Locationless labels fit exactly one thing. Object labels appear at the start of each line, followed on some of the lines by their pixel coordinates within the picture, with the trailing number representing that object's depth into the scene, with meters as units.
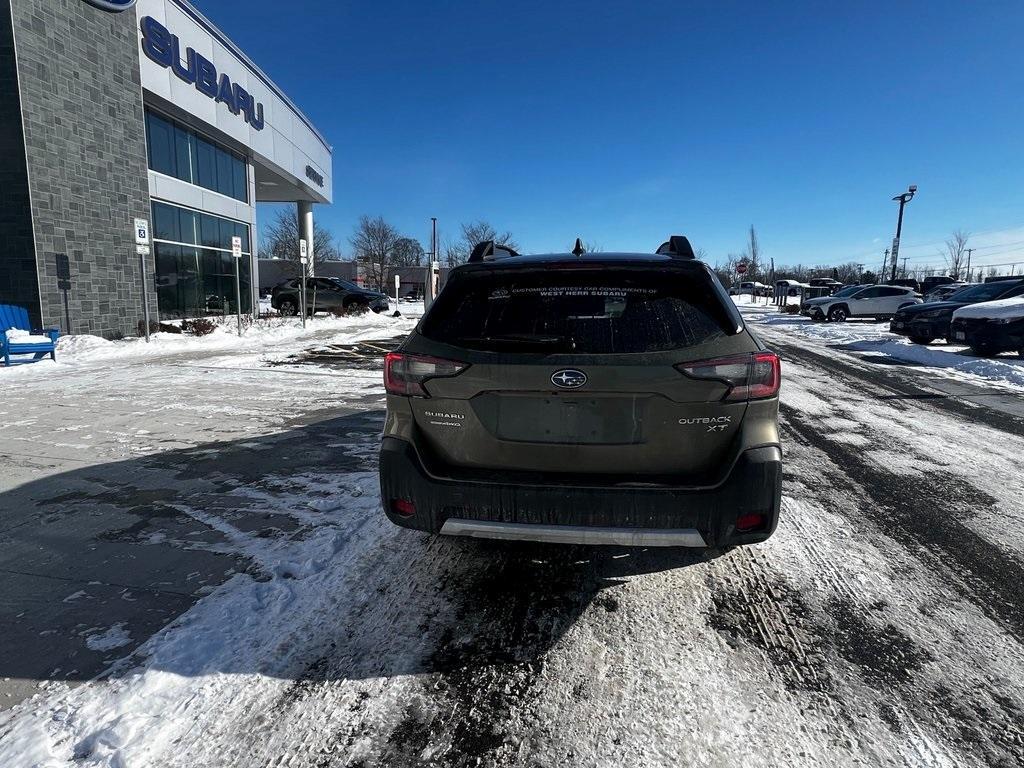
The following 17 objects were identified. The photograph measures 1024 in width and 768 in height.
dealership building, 13.14
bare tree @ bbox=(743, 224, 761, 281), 64.19
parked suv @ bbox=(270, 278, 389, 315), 24.44
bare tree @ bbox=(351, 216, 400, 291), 63.91
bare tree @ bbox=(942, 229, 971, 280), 77.84
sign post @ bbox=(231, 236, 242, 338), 17.03
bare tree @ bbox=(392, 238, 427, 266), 70.06
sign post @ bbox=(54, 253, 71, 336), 13.84
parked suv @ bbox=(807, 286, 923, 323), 27.78
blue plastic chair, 10.42
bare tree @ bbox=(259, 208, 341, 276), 51.34
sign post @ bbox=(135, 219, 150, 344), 12.99
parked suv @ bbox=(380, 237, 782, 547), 2.46
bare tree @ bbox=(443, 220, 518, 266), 60.59
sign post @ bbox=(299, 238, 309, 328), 18.96
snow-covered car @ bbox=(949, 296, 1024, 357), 12.38
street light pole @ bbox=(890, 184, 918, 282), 33.06
